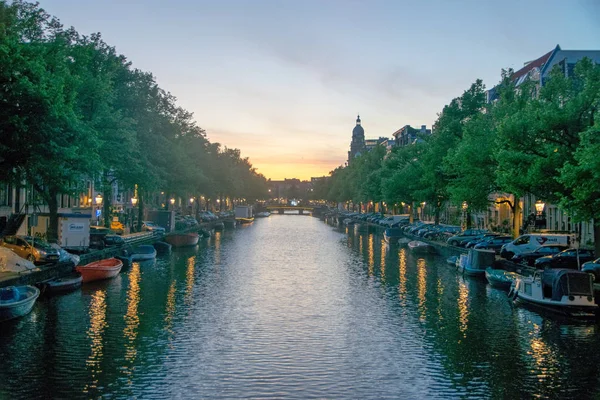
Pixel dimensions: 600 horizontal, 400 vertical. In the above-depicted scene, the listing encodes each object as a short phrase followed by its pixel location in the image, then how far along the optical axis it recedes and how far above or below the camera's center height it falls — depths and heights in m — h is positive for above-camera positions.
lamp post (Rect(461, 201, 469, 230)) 79.97 -1.85
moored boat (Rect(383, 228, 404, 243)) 78.94 -3.68
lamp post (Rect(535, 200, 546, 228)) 68.25 -1.37
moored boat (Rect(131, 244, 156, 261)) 53.54 -4.18
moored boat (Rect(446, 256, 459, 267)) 50.11 -4.48
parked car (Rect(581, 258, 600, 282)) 34.03 -3.42
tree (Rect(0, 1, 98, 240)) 29.78 +4.76
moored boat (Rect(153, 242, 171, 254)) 62.78 -4.26
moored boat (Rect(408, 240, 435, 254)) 62.81 -4.25
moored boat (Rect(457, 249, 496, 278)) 43.09 -3.92
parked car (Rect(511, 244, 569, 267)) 44.31 -3.33
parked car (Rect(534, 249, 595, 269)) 40.47 -3.50
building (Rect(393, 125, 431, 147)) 161.34 +19.98
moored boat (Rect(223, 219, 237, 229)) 119.81 -3.33
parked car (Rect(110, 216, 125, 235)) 66.09 -2.40
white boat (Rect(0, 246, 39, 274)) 33.97 -3.26
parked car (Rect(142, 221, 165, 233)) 73.81 -2.60
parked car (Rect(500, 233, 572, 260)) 47.22 -2.67
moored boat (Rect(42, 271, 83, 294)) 32.94 -4.44
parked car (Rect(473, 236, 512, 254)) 53.66 -3.16
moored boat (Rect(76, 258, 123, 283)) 37.97 -4.12
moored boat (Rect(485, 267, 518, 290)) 37.16 -4.40
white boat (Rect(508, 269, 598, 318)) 27.62 -4.04
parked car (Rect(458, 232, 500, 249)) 56.48 -3.11
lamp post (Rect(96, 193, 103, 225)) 60.72 -0.63
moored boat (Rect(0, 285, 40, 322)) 25.39 -4.14
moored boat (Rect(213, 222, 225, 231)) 110.68 -3.62
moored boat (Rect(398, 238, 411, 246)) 74.31 -4.25
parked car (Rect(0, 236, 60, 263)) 38.81 -2.81
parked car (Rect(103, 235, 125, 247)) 54.53 -3.15
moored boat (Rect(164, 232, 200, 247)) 68.31 -3.73
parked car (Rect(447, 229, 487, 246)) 63.69 -3.02
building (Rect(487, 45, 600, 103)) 73.14 +19.06
